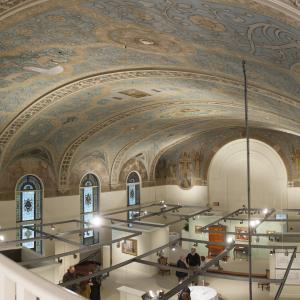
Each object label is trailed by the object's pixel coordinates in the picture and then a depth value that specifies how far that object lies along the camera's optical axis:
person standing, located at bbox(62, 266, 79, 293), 10.75
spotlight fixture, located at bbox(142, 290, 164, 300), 10.16
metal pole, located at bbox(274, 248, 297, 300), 6.92
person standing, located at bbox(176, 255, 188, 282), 13.99
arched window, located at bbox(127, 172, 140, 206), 23.77
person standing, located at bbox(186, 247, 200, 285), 14.64
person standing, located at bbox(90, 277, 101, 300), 12.13
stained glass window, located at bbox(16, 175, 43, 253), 16.69
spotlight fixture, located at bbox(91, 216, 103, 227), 11.98
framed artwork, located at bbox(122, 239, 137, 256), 16.89
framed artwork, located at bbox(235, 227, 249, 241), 21.08
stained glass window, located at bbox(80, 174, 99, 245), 19.92
